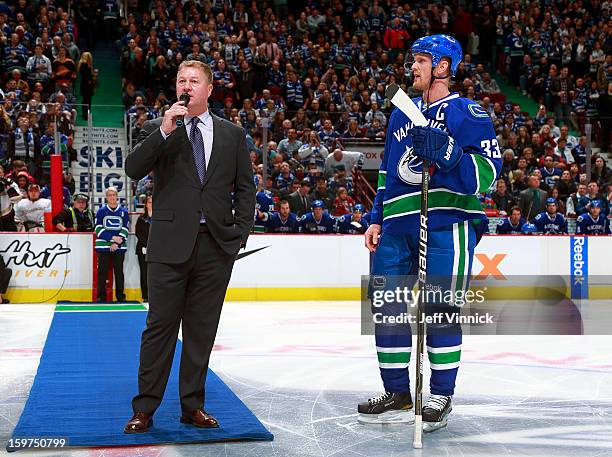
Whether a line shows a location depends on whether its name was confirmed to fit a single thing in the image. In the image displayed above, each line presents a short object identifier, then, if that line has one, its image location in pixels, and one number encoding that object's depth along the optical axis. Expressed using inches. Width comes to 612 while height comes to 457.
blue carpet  155.6
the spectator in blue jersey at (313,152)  528.7
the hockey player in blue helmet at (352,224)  511.2
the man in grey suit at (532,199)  537.3
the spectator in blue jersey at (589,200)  541.3
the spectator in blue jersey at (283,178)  520.1
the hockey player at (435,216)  167.9
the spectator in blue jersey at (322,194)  523.5
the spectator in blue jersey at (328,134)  544.1
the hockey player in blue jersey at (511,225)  522.6
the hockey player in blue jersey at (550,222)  527.2
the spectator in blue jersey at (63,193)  501.4
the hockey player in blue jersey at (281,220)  501.0
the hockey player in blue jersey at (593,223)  531.5
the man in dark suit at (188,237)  159.6
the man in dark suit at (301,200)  513.7
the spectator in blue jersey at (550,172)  573.6
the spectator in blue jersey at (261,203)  501.7
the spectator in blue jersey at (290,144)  522.9
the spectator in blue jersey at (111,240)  476.4
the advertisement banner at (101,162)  497.0
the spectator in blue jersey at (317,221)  506.0
